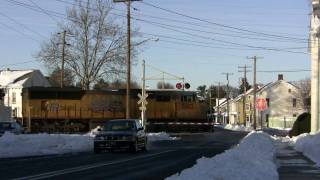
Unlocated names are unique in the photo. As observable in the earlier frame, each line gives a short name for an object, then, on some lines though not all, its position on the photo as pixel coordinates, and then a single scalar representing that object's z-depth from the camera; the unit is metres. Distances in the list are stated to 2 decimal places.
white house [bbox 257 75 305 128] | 125.94
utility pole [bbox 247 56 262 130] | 91.33
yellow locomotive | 59.53
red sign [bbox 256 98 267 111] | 58.31
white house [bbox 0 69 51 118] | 87.06
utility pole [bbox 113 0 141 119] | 48.16
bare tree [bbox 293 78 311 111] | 121.39
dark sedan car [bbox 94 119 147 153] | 30.50
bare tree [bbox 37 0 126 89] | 71.44
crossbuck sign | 51.75
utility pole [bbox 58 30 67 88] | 67.62
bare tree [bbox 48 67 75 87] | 76.64
